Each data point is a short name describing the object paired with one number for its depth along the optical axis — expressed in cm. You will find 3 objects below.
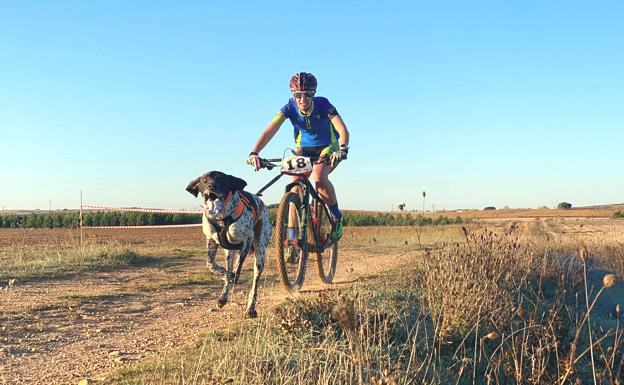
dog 523
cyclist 645
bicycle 611
